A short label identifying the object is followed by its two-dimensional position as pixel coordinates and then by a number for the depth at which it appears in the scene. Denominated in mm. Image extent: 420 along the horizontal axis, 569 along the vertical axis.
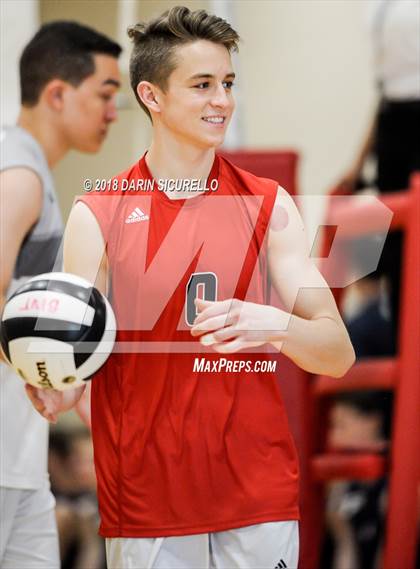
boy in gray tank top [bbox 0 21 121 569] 6000
